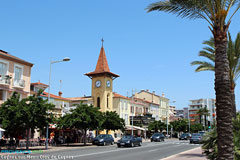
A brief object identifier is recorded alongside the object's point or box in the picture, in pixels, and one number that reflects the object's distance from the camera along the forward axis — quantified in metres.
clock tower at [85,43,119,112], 55.81
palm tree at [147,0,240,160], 7.05
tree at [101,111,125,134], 41.45
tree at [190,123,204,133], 91.74
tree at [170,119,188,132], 77.00
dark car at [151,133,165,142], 47.31
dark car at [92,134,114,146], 34.47
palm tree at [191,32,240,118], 19.62
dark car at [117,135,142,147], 30.18
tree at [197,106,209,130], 97.16
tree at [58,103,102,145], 32.72
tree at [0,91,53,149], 24.02
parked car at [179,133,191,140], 55.72
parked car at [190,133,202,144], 39.64
